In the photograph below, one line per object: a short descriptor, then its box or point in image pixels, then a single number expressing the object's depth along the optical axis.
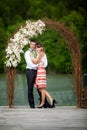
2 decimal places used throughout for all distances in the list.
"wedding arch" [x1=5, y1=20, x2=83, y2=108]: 11.70
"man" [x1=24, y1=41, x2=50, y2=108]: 11.32
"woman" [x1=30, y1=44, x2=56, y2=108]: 11.27
